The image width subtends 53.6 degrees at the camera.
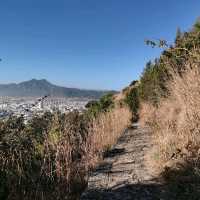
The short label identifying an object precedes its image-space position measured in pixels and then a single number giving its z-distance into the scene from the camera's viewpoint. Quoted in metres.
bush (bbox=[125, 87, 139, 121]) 10.66
